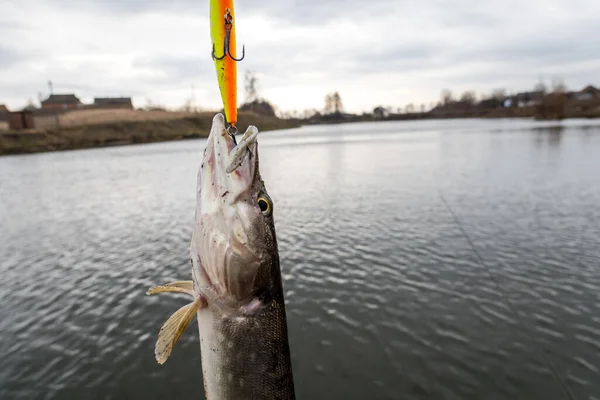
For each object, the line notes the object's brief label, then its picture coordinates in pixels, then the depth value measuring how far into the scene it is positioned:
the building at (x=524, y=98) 166.46
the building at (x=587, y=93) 153.44
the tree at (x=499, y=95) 185.50
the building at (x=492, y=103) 175.50
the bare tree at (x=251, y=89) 146.84
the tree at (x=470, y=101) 193.43
